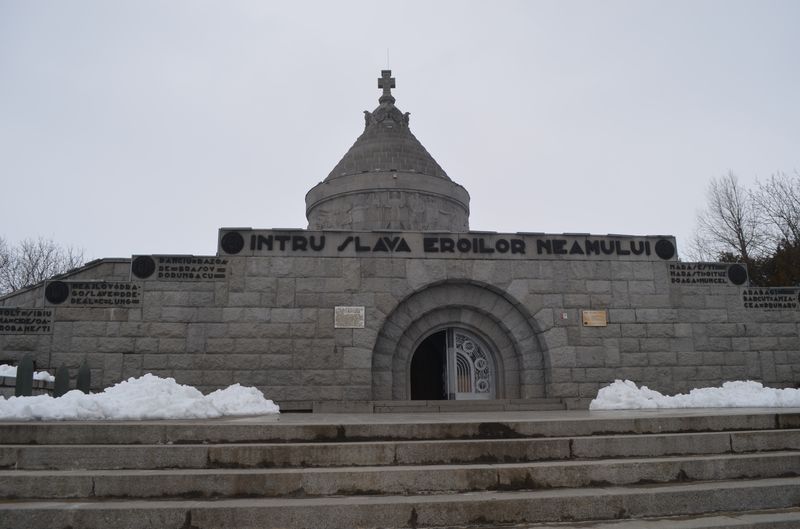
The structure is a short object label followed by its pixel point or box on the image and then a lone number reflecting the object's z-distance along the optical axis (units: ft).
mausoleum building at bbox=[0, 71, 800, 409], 41.55
